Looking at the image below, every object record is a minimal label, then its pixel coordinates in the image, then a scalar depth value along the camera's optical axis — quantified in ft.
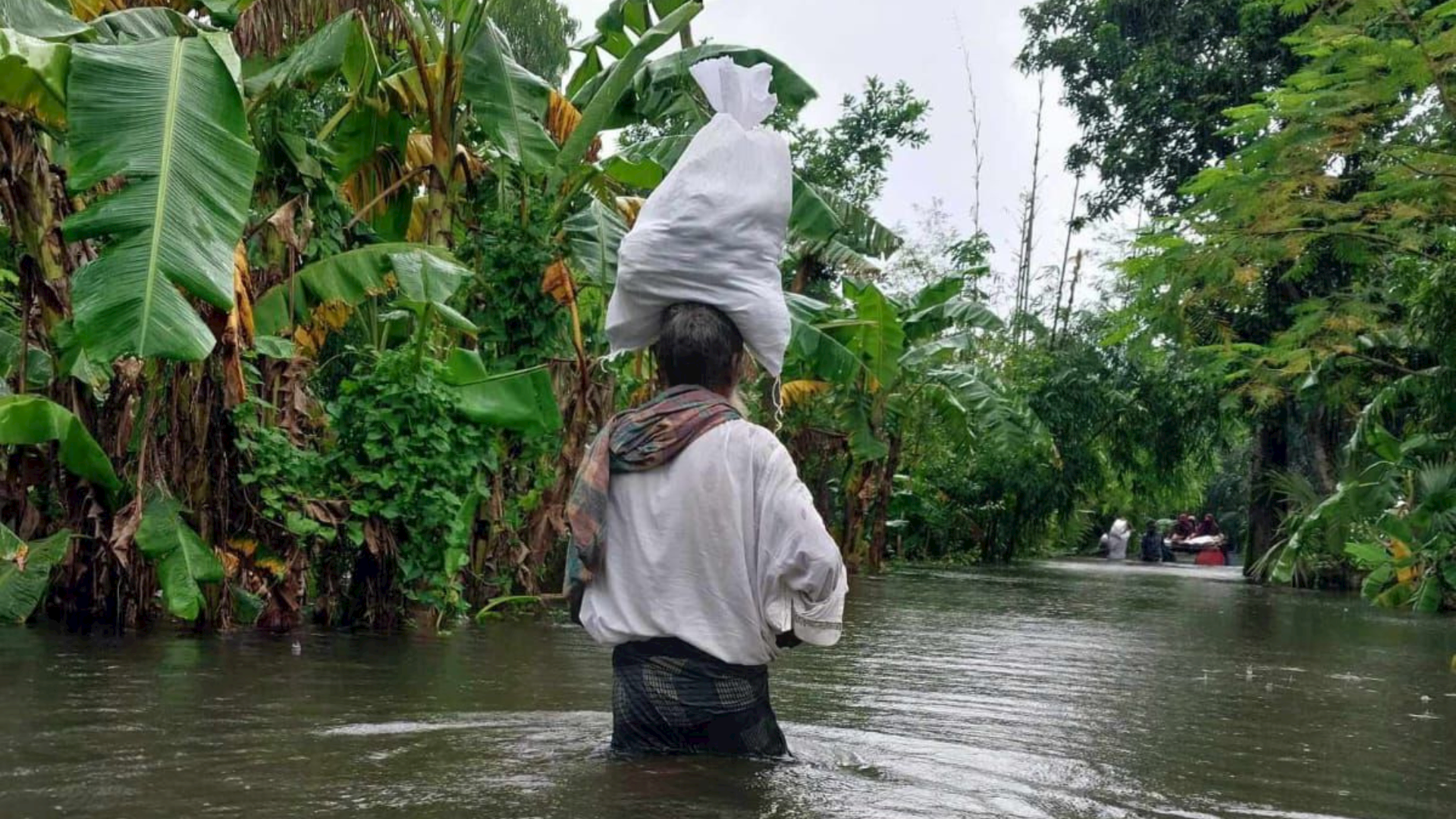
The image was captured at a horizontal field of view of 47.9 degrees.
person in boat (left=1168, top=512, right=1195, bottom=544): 140.36
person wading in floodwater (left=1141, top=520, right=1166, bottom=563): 125.18
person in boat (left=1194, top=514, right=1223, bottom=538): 136.36
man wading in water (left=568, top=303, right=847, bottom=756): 13.20
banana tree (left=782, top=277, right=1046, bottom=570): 53.93
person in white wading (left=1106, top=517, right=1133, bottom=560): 126.21
